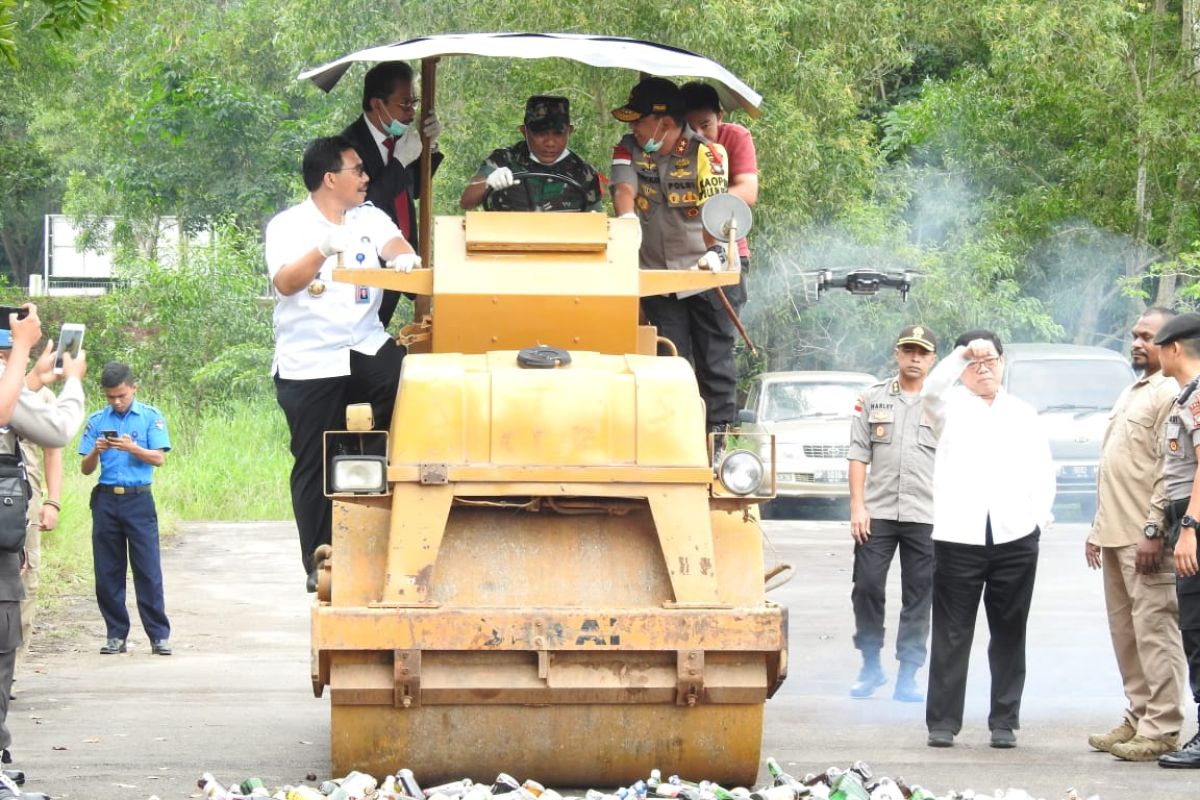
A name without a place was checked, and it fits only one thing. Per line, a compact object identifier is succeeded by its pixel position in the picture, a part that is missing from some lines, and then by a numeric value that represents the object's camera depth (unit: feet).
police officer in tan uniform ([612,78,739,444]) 55.71
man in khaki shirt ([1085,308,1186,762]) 50.96
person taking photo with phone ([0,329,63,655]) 60.42
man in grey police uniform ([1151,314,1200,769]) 48.76
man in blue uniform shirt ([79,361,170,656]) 70.98
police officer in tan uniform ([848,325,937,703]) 61.52
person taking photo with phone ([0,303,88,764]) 42.02
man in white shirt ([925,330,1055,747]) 51.64
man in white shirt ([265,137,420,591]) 50.55
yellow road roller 41.02
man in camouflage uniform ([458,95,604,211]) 53.88
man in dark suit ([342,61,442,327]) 55.67
